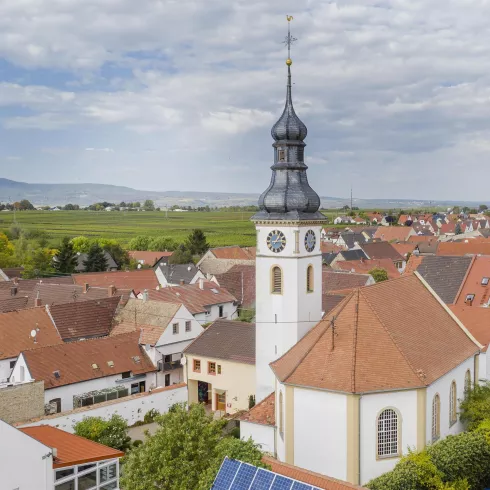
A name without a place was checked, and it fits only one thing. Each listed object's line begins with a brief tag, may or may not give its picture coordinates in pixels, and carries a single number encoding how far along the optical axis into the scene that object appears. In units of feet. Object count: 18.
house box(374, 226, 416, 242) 524.65
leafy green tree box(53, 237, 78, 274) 332.39
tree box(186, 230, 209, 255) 418.10
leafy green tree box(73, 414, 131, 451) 99.77
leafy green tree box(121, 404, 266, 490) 71.82
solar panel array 56.95
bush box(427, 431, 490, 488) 81.66
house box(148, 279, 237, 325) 188.14
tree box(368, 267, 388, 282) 253.85
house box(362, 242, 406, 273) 366.43
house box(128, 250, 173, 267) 389.54
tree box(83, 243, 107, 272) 337.72
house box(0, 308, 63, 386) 138.72
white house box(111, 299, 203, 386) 141.49
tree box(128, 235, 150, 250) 482.41
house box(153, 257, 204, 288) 269.44
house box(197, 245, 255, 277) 313.32
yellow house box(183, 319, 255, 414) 126.11
